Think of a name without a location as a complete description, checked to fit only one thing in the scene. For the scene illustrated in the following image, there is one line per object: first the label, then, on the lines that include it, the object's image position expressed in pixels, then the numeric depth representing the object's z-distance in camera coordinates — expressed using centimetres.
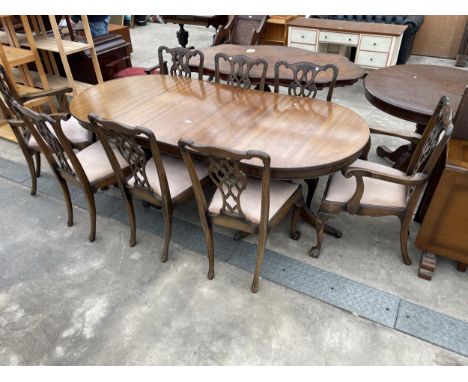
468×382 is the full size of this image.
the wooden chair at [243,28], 460
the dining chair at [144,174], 174
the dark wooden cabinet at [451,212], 172
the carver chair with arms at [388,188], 175
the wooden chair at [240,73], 258
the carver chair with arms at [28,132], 253
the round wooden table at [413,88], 229
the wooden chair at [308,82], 235
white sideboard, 425
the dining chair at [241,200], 151
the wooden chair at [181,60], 283
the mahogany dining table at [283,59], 295
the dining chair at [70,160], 193
